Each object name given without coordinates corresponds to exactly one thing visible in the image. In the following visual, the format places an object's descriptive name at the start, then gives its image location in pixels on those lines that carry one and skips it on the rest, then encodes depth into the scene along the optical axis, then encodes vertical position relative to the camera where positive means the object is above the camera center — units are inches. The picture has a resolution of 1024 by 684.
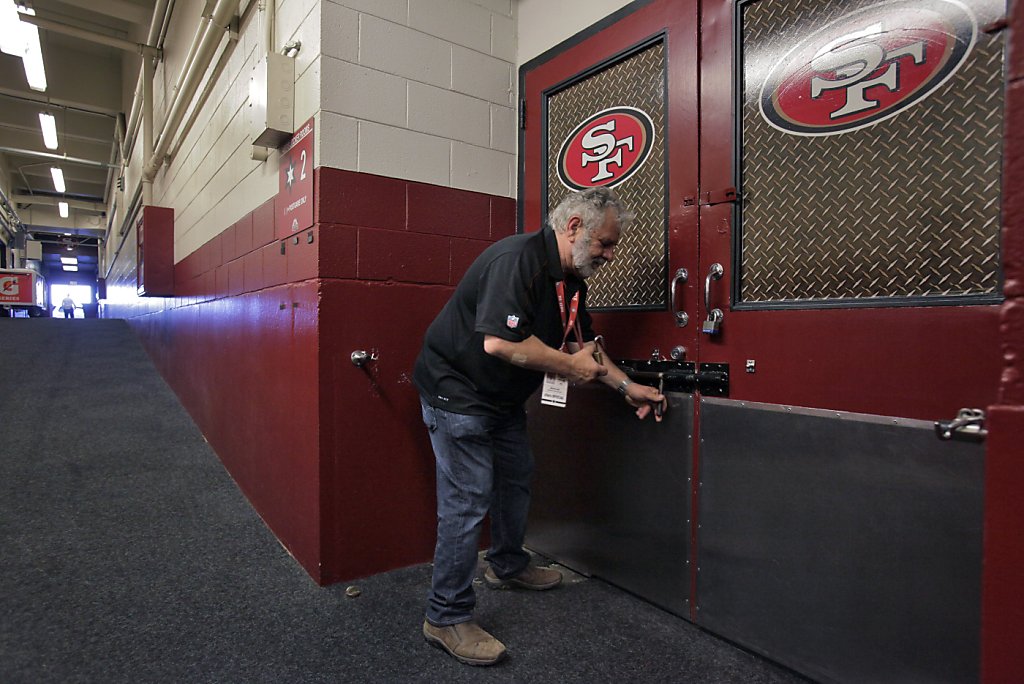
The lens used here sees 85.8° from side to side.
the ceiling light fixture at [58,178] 420.3 +123.1
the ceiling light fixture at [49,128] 296.7 +114.1
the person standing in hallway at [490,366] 62.9 -3.9
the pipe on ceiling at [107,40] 200.3 +108.9
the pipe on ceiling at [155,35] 178.9 +105.7
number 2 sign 80.5 +22.8
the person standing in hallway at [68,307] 687.1 +30.7
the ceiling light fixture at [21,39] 162.9 +94.8
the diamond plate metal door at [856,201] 48.8 +13.8
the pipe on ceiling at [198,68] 112.3 +67.5
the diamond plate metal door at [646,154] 70.4 +25.0
